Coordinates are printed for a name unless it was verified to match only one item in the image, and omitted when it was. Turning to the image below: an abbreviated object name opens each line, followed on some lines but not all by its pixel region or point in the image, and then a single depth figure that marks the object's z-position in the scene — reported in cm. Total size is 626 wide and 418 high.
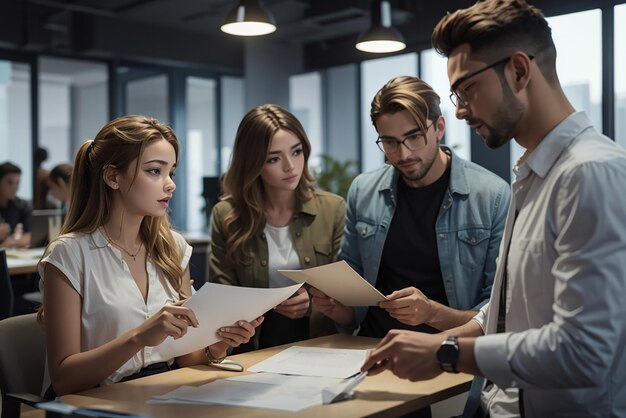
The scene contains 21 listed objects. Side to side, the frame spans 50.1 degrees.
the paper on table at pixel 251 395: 156
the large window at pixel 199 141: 948
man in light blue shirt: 127
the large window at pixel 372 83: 823
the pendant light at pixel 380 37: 490
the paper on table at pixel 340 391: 157
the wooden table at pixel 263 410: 152
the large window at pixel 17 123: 796
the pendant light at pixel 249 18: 416
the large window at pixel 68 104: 959
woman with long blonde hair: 177
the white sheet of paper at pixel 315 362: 186
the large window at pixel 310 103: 934
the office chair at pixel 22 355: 193
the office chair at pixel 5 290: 367
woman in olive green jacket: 264
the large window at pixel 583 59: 611
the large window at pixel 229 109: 964
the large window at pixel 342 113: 891
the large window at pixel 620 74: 594
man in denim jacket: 230
